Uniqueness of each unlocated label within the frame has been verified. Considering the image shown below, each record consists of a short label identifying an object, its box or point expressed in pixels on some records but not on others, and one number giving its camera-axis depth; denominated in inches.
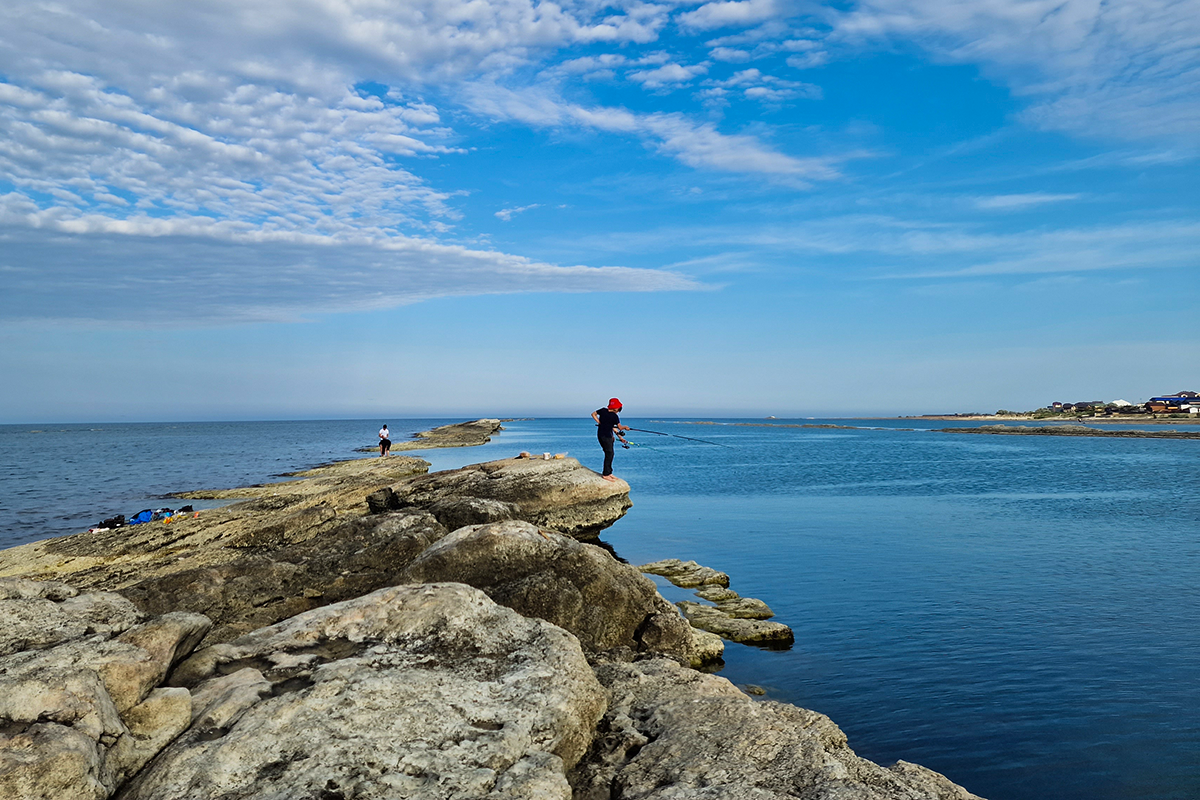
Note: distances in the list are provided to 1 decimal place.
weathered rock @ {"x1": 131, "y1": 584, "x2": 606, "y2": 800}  227.1
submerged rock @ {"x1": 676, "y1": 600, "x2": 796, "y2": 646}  587.5
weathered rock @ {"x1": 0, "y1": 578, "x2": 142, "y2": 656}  290.0
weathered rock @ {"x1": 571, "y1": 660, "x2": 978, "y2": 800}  249.1
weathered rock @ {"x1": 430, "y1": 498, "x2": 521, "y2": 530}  645.3
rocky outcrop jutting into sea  228.5
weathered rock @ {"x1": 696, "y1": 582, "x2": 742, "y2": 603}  702.5
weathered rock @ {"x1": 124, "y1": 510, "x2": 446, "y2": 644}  437.4
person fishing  914.7
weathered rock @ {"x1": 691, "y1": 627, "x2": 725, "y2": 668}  510.0
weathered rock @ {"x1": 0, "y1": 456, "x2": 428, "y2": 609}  661.3
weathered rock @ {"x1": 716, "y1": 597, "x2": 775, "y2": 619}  648.4
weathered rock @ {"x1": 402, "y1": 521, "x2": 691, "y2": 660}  430.0
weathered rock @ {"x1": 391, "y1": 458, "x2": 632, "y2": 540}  851.4
